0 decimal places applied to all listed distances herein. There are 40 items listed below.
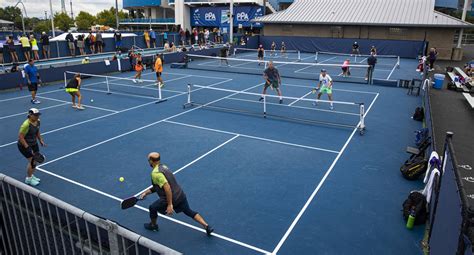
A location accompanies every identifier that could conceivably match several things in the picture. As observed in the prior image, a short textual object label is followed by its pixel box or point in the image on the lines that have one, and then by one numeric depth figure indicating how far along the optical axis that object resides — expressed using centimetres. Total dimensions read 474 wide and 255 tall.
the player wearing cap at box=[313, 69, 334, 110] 1720
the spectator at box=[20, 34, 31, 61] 2719
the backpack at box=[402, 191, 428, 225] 802
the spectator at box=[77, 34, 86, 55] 3254
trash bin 1919
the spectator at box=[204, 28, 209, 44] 4472
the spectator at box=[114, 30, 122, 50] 3541
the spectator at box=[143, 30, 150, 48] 3938
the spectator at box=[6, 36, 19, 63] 2623
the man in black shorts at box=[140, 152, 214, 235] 685
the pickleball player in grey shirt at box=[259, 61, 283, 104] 1832
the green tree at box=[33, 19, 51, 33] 9162
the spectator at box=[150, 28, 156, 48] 4009
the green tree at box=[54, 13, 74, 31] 9532
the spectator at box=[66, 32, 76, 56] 3152
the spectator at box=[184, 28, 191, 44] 4312
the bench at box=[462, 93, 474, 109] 1504
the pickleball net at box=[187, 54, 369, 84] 2716
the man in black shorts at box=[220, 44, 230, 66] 3424
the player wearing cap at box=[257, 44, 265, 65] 3310
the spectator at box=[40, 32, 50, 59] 2862
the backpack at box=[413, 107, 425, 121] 1614
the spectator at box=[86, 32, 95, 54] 3362
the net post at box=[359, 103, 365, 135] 1391
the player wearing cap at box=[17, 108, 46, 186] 940
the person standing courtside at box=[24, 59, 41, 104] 1775
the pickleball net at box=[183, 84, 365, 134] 1605
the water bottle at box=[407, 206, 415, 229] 789
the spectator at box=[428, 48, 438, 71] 2764
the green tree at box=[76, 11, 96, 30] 10675
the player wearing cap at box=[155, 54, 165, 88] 2192
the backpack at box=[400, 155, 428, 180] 1007
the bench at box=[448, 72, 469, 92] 1876
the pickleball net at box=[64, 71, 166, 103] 2122
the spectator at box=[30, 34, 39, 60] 2800
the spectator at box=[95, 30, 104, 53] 3402
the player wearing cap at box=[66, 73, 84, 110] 1709
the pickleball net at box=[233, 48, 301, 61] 3969
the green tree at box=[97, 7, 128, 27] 10839
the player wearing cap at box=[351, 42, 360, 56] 3691
